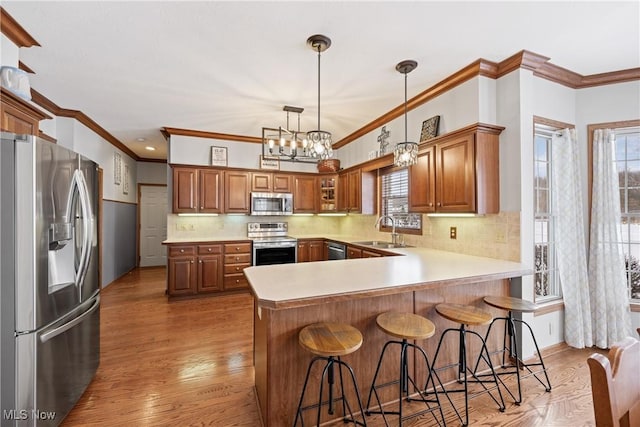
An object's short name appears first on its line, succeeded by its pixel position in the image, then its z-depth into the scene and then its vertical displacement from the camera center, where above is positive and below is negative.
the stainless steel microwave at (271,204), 5.14 +0.22
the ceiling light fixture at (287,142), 3.05 +1.21
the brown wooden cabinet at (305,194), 5.47 +0.43
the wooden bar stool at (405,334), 1.58 -0.68
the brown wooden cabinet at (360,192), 4.52 +0.39
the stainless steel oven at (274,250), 4.73 -0.60
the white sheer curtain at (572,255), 2.68 -0.41
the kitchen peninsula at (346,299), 1.64 -0.61
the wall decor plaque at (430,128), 3.07 +0.99
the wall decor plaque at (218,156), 4.91 +1.08
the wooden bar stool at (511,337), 1.99 -1.07
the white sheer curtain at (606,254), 2.63 -0.40
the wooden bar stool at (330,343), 1.42 -0.69
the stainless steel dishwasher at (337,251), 4.36 -0.59
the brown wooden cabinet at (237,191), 4.95 +0.45
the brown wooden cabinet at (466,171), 2.52 +0.42
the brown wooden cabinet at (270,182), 5.17 +0.65
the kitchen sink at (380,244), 3.80 -0.43
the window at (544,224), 2.79 -0.11
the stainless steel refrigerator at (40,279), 1.47 -0.36
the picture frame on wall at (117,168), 5.41 +0.99
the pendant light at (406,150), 2.53 +0.60
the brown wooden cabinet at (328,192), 5.41 +0.46
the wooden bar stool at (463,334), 1.78 -0.87
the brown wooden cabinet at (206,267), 4.27 -0.83
